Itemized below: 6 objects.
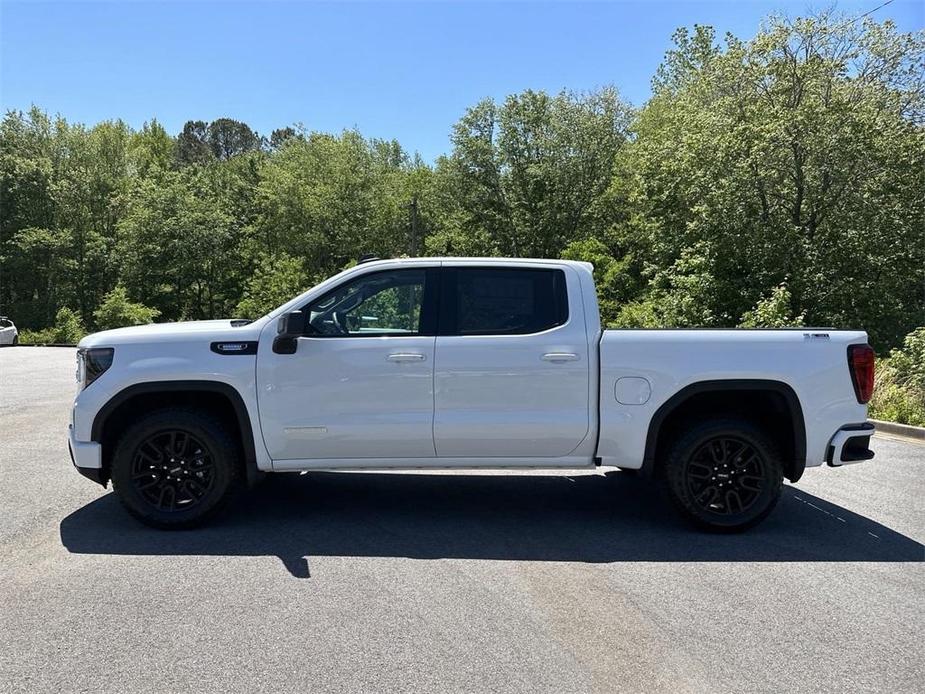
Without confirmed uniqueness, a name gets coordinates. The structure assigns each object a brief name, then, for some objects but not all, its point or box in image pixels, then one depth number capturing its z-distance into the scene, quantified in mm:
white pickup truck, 5059
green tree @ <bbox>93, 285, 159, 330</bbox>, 38562
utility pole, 39494
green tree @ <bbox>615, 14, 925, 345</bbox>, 18547
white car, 30891
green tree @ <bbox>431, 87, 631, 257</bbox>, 43188
